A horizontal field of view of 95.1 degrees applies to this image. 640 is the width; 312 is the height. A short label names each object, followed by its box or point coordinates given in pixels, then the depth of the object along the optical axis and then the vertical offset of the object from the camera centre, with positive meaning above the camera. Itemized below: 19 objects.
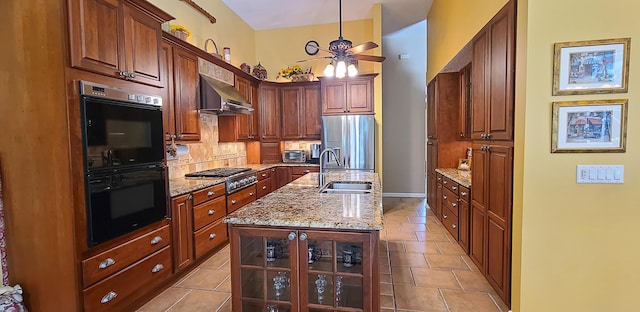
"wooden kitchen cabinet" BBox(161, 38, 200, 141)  3.06 +0.56
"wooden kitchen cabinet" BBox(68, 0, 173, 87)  1.85 +0.76
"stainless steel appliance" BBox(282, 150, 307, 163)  5.41 -0.24
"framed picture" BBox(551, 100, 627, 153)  1.80 +0.08
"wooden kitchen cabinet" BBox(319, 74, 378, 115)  4.87 +0.79
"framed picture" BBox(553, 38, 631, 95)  1.79 +0.45
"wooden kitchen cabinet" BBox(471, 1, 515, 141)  2.20 +0.54
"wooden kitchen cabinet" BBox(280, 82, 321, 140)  5.31 +0.59
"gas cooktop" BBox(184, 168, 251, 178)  3.58 -0.37
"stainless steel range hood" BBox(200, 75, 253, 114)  3.52 +0.57
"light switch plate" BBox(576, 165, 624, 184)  1.83 -0.22
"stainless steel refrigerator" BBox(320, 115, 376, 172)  4.80 +0.06
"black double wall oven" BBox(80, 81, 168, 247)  1.90 -0.12
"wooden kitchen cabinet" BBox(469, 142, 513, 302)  2.25 -0.62
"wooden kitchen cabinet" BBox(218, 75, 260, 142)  4.51 +0.34
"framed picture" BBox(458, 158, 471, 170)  4.24 -0.34
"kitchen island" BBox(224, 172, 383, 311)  1.64 -0.68
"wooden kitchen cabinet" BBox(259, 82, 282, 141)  5.36 +0.57
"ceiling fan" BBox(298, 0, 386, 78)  3.12 +0.98
